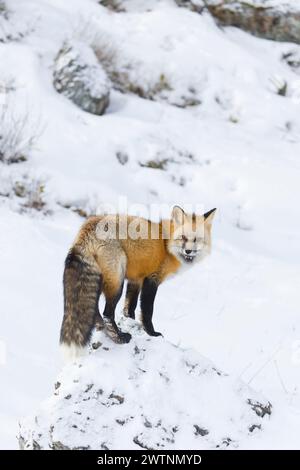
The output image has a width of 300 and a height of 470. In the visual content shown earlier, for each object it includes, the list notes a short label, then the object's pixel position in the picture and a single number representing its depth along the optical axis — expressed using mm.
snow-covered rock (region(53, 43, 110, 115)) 24656
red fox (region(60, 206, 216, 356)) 9133
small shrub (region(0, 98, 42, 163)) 21328
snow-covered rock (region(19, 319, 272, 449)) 8133
